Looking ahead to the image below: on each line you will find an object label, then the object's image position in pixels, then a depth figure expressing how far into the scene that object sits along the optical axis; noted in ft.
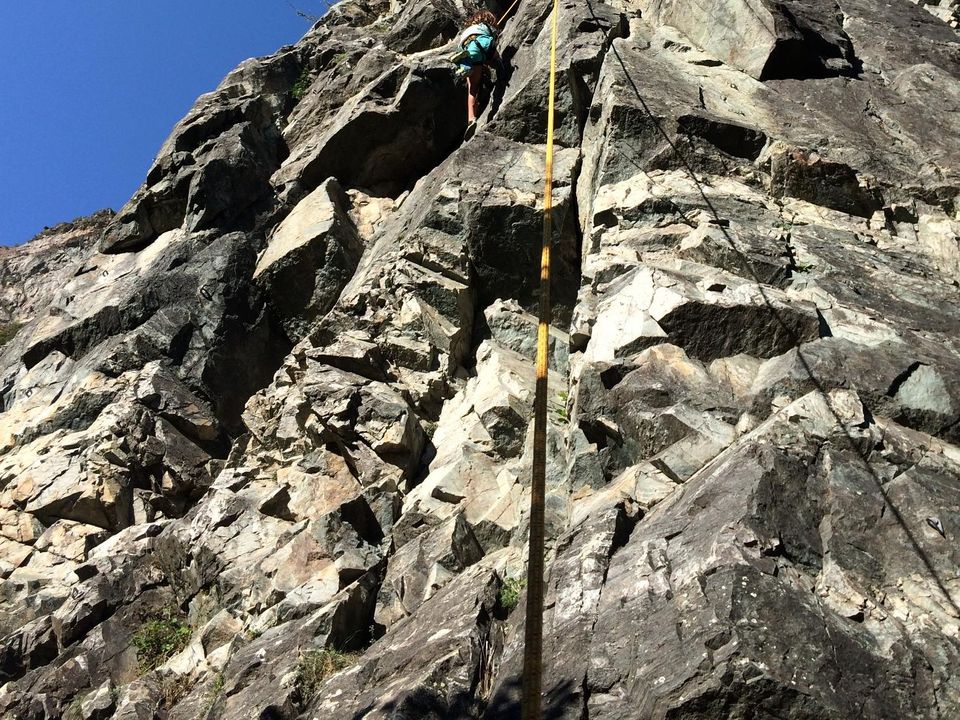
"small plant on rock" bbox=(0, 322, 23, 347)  58.18
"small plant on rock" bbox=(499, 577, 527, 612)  20.06
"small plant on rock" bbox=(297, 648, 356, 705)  20.55
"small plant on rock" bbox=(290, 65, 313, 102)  54.65
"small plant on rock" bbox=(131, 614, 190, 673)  25.91
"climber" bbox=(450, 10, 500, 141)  41.57
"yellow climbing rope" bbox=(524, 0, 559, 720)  14.61
